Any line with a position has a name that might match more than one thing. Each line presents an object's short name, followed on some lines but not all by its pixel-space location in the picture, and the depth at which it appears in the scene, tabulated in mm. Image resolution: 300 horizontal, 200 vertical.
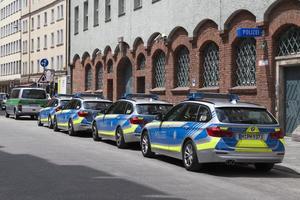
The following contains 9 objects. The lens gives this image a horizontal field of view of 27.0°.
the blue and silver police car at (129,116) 16906
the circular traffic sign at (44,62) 38456
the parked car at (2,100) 53103
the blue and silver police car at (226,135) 11711
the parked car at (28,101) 35281
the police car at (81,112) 21641
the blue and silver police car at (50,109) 26403
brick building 20766
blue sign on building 20758
